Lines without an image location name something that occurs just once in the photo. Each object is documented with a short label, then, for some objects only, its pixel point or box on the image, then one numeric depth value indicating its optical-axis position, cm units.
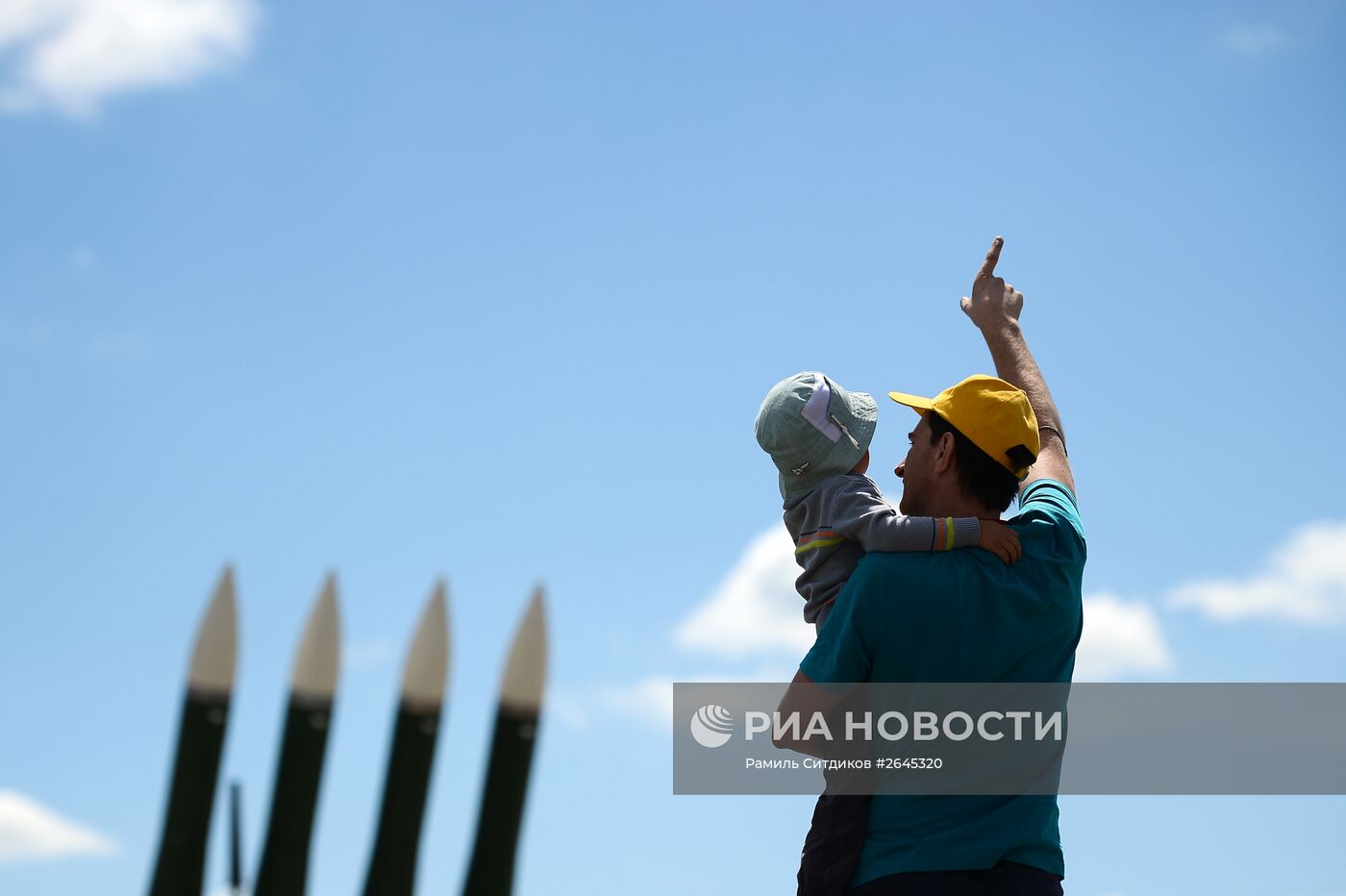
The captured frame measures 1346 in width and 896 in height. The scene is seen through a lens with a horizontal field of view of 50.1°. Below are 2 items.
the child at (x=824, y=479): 594
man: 500
